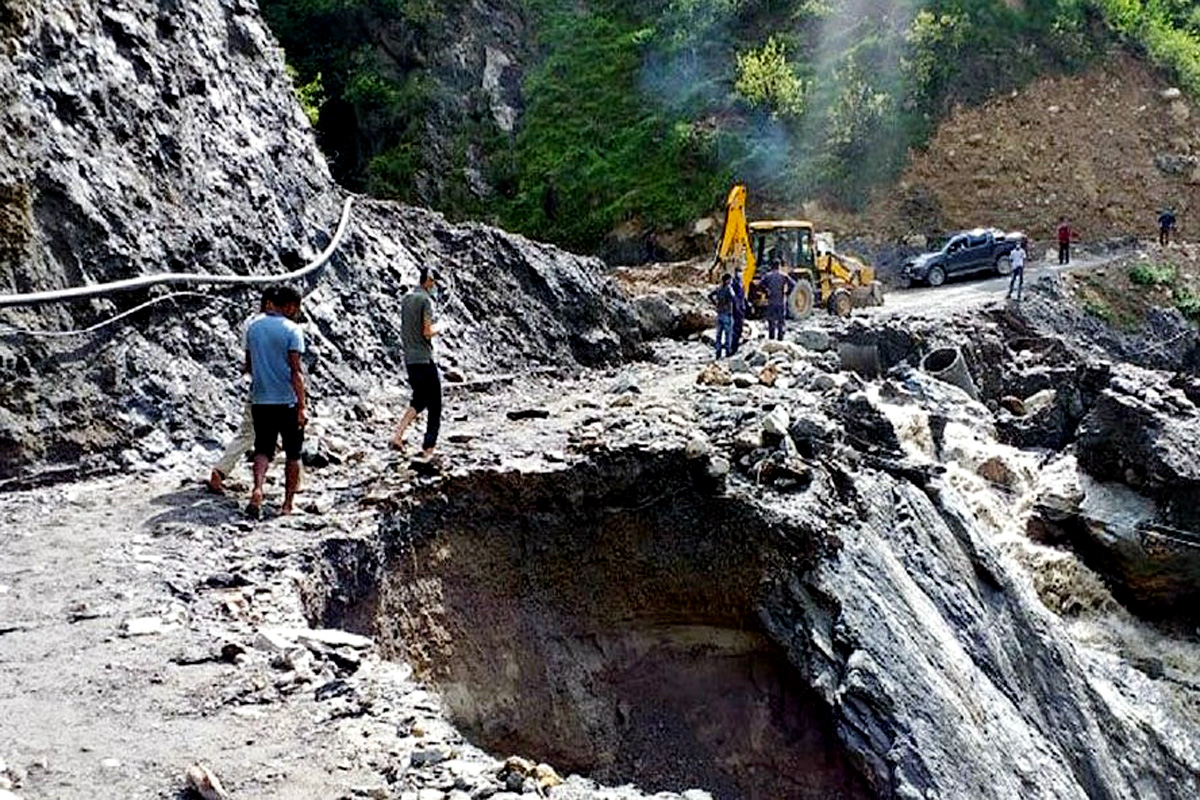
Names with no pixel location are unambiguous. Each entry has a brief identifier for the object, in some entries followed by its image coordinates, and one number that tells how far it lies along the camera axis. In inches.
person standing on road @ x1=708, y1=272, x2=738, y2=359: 606.9
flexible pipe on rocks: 269.3
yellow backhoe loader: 775.1
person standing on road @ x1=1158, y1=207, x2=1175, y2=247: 1078.4
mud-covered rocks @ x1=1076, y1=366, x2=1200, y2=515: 516.7
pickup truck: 1026.1
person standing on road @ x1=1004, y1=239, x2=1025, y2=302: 855.1
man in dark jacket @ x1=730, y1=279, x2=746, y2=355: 609.0
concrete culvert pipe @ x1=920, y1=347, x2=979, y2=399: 685.3
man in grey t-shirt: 333.4
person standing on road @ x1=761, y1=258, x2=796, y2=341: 648.4
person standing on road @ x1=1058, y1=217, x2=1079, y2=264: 1045.8
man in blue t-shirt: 273.9
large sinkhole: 320.2
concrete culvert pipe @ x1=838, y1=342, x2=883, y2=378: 693.9
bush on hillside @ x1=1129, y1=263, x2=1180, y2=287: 996.6
